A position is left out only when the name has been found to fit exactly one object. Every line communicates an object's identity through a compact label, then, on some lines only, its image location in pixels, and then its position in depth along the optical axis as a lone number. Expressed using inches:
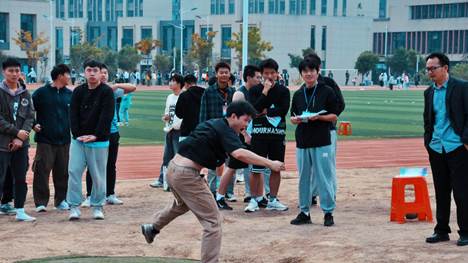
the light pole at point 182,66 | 3449.8
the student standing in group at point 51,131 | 460.4
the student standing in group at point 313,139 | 414.6
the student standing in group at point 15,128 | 432.8
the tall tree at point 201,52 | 3563.0
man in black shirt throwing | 319.0
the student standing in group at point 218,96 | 467.5
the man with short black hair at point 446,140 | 362.3
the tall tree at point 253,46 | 3329.2
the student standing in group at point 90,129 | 431.8
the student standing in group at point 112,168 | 484.7
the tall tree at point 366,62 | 3786.9
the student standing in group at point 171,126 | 546.3
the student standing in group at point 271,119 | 455.5
